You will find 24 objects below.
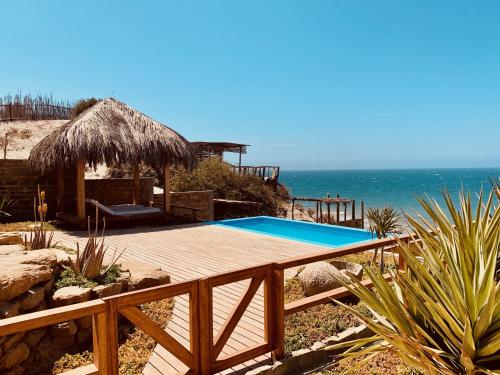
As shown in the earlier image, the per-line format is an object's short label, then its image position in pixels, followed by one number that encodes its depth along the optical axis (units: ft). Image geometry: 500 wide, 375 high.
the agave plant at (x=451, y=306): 5.83
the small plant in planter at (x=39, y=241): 16.55
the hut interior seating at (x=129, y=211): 31.96
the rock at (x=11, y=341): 10.04
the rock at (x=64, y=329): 11.55
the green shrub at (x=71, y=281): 12.85
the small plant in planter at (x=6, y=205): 33.58
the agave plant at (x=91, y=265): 13.50
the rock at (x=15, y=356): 9.91
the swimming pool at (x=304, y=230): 33.17
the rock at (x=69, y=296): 11.83
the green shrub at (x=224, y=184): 53.42
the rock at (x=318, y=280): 15.47
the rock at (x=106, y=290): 12.48
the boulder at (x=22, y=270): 10.72
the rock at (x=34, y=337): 10.91
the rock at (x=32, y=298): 11.07
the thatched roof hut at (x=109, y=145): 30.40
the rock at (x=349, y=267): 17.13
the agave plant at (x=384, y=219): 20.30
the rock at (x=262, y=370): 9.74
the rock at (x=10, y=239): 17.06
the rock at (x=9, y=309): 10.18
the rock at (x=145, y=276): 14.24
